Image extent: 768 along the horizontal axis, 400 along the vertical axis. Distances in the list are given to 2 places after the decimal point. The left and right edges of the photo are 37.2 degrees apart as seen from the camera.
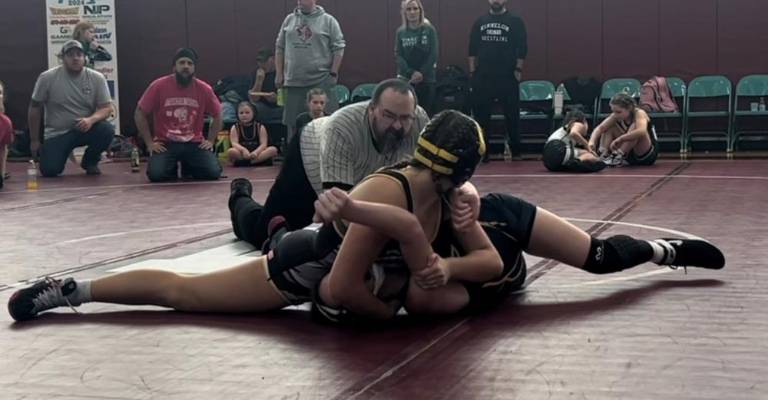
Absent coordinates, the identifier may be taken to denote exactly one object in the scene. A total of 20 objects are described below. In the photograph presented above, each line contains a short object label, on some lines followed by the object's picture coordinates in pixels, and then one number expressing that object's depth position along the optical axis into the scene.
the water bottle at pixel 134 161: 12.74
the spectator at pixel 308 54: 11.13
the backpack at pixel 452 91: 13.60
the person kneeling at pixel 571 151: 11.05
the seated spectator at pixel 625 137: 11.41
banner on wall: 15.59
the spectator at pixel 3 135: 11.27
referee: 4.50
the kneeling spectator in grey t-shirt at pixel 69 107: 11.91
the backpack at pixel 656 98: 13.42
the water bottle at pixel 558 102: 13.69
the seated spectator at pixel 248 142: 12.61
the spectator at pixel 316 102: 10.16
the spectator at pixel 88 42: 13.60
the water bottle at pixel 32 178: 10.79
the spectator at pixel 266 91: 14.19
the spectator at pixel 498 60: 12.65
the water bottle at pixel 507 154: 13.17
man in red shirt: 11.15
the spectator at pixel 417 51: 12.70
